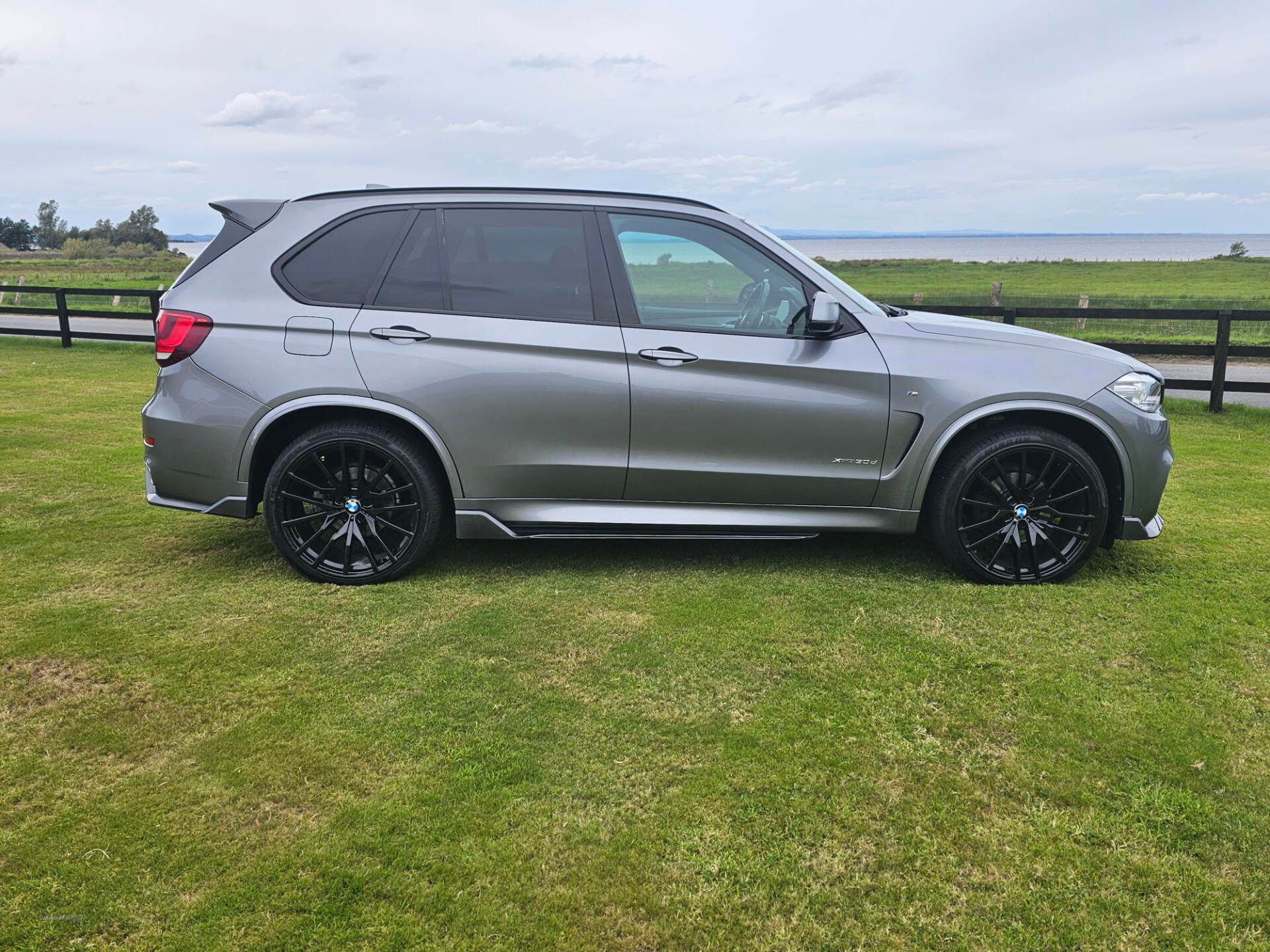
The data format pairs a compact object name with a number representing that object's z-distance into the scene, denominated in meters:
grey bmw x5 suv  3.92
